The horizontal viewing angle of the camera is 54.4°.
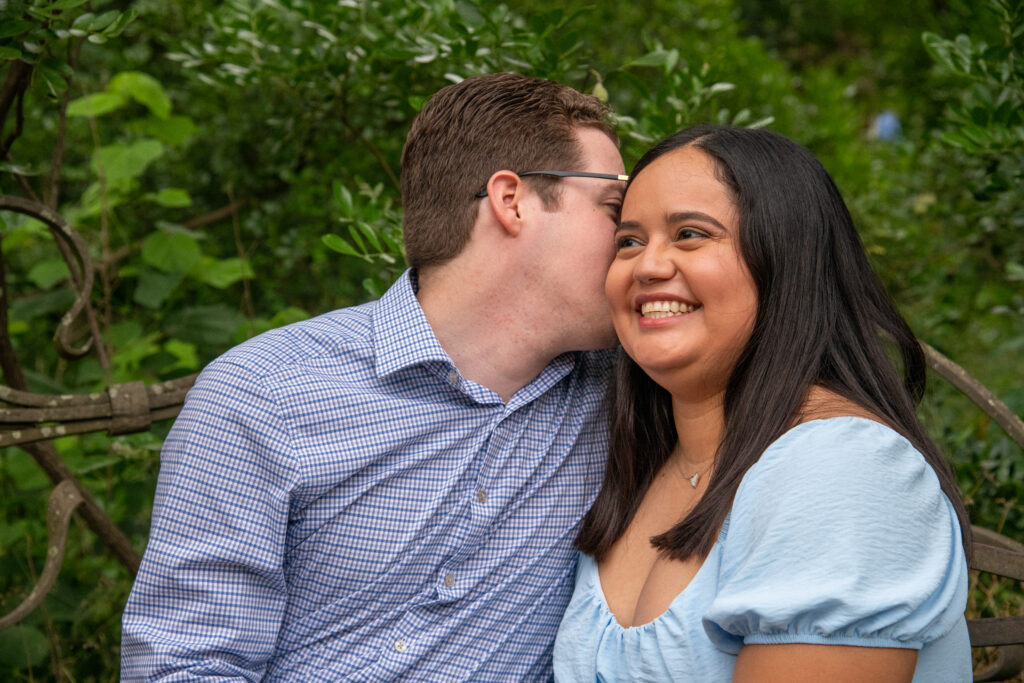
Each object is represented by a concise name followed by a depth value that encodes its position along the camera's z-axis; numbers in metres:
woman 1.56
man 1.96
